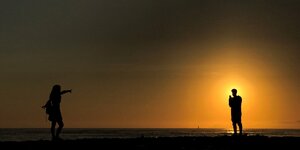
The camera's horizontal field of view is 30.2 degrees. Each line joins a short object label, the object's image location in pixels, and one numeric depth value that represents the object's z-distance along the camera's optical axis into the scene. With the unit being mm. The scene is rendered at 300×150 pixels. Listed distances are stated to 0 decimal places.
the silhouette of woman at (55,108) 24281
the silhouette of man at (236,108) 28219
